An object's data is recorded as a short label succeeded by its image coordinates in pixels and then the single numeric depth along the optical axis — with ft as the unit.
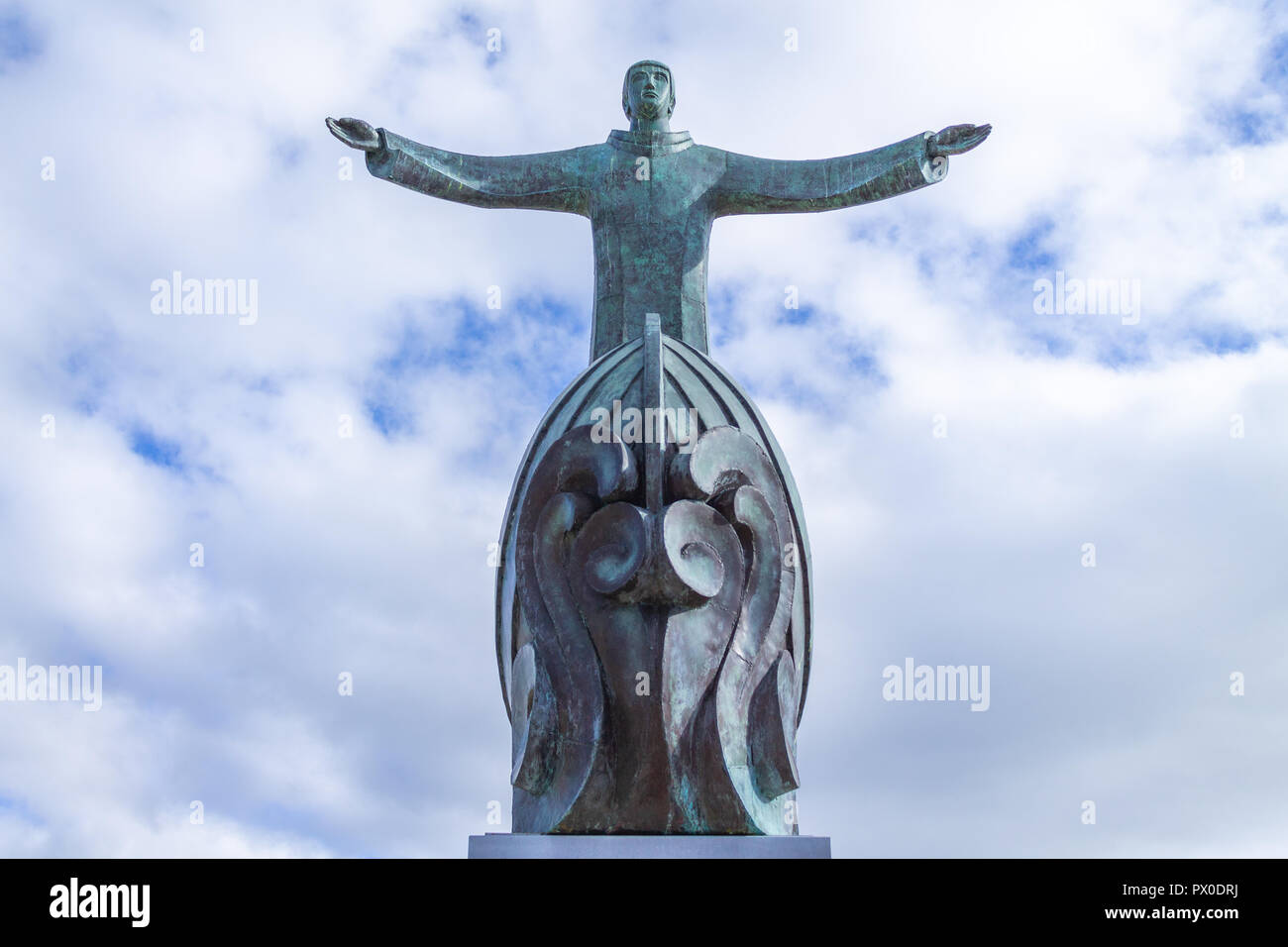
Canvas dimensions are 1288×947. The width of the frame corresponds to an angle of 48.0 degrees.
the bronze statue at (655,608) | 23.26
